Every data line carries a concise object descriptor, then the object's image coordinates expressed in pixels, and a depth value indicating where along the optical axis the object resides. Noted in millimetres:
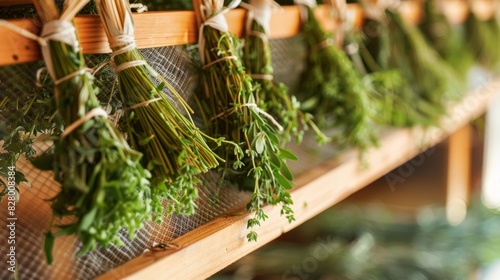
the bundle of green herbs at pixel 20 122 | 696
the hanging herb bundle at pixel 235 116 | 878
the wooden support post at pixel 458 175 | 2158
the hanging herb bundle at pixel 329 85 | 1212
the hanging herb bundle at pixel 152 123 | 740
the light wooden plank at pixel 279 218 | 805
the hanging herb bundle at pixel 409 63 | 1477
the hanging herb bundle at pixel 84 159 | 631
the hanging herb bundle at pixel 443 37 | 1763
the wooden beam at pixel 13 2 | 768
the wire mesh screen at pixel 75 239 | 708
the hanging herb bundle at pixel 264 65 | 1017
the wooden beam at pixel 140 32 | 651
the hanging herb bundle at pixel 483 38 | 1968
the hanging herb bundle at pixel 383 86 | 1378
